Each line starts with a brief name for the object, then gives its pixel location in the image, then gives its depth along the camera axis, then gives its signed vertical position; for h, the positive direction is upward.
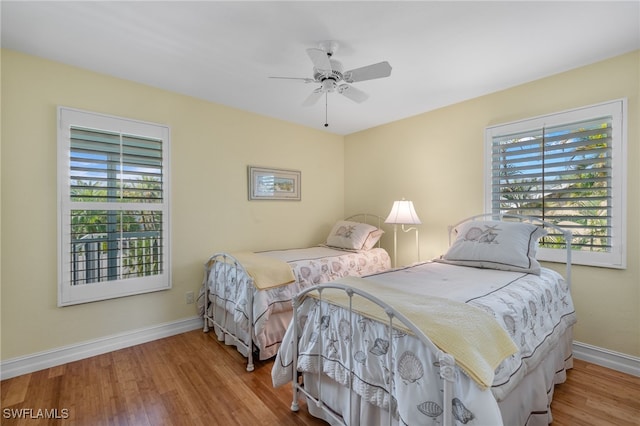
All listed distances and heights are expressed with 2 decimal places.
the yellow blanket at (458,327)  1.04 -0.48
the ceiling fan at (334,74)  1.88 +0.99
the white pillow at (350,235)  3.49 -0.30
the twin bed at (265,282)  2.28 -0.65
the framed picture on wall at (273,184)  3.47 +0.36
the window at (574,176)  2.23 +0.32
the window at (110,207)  2.36 +0.04
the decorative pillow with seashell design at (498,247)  2.13 -0.28
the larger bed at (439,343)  1.08 -0.61
